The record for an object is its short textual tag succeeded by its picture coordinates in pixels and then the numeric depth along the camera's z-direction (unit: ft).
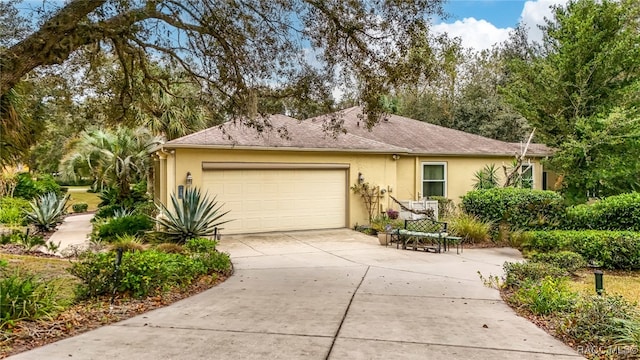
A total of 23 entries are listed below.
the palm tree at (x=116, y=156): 51.96
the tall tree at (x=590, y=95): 41.29
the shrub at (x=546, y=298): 17.35
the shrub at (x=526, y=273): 22.50
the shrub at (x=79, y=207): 73.26
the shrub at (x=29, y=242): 32.50
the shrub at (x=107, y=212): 50.19
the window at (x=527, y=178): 55.11
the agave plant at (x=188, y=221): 33.35
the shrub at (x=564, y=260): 28.60
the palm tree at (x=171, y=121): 52.64
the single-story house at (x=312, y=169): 41.68
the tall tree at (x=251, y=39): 22.21
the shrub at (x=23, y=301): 14.44
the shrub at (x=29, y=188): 67.51
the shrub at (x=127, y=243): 27.07
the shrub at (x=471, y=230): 39.22
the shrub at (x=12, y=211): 46.88
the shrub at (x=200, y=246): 28.02
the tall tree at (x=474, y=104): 80.48
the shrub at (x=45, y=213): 45.24
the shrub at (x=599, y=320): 14.16
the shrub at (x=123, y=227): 35.78
